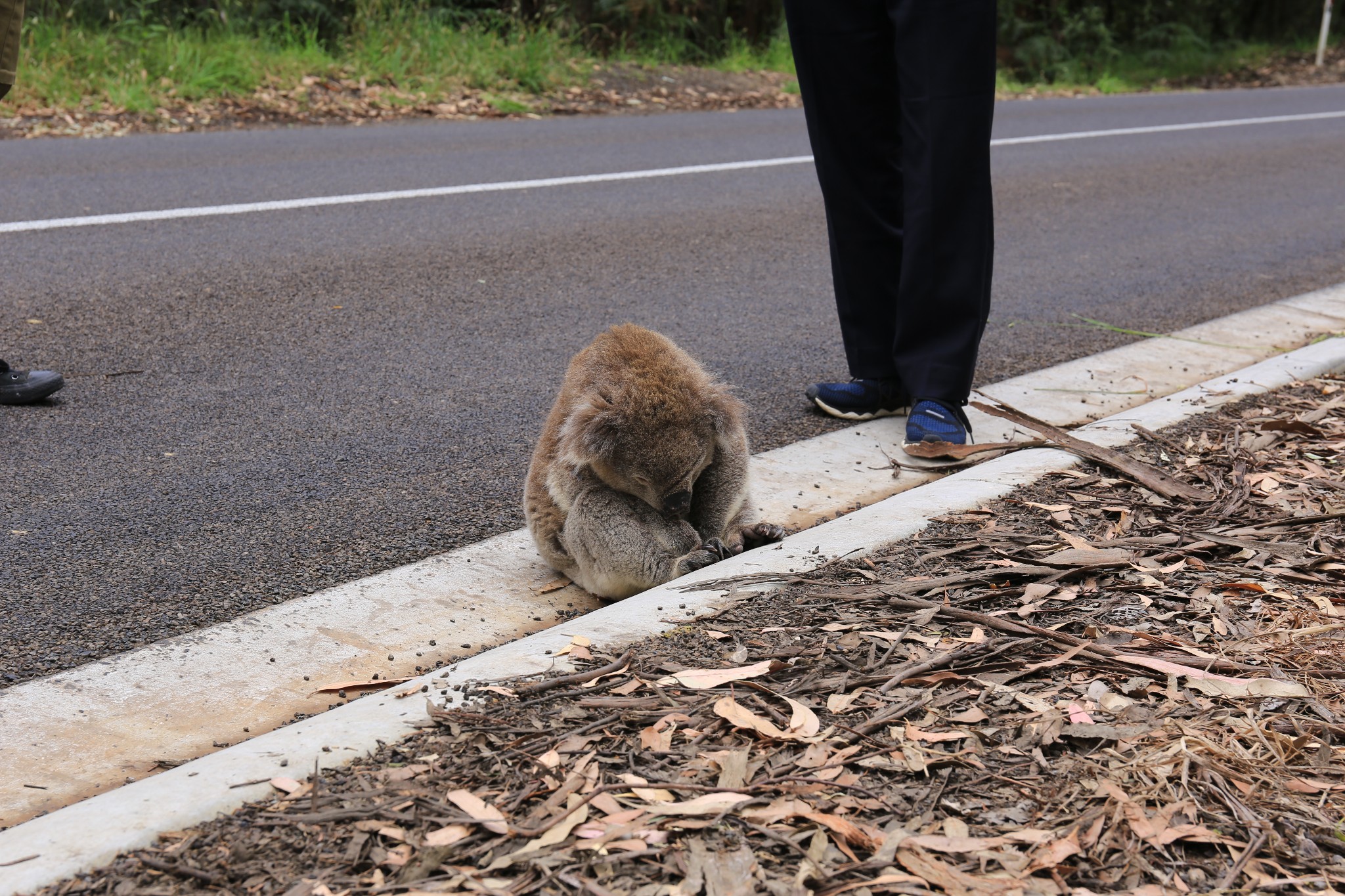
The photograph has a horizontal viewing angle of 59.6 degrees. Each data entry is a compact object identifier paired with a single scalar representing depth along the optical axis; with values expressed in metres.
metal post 24.92
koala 3.09
